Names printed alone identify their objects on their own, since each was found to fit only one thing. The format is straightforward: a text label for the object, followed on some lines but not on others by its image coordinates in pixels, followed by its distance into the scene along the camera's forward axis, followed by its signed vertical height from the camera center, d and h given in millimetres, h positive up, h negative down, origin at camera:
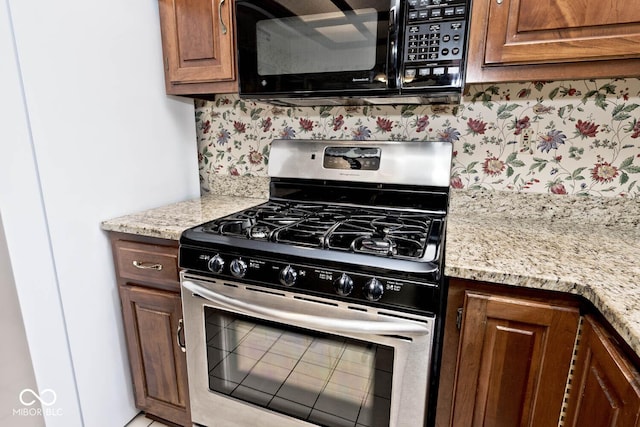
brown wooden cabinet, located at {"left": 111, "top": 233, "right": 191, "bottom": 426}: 1221 -713
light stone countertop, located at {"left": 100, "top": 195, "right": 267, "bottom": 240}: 1177 -345
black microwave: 1027 +249
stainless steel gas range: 873 -491
